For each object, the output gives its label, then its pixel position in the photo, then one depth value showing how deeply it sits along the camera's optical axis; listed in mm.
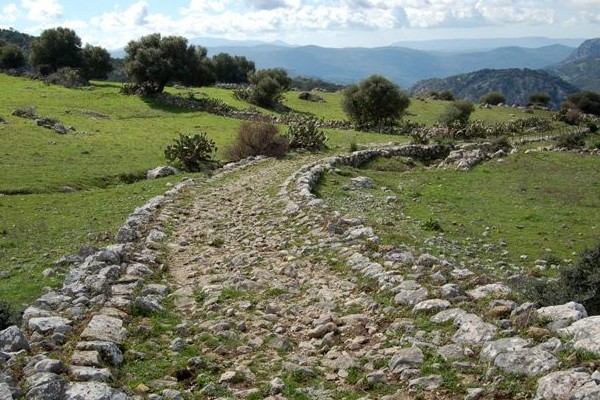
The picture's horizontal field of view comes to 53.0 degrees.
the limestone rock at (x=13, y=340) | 8070
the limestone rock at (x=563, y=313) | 7785
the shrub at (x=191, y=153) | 31734
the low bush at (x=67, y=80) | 69000
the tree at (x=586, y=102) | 78812
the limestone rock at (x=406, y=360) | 7754
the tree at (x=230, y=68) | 99438
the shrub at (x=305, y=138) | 38875
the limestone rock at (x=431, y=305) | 9406
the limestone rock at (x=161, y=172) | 29389
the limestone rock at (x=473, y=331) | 8045
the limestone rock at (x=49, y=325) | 8894
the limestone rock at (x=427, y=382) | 7148
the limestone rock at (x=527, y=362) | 6785
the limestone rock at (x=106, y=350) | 8109
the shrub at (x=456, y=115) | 54900
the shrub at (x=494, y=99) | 85250
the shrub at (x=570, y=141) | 44719
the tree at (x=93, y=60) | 88375
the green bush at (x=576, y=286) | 9891
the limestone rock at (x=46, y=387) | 6746
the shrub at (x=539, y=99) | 90012
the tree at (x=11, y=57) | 89812
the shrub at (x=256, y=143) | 34719
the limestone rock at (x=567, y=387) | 5945
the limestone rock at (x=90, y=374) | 7234
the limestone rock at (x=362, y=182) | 26798
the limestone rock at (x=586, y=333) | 6941
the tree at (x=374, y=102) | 53469
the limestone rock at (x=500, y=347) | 7391
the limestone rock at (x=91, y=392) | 6723
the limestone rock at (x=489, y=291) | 9570
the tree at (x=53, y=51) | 84500
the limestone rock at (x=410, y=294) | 9961
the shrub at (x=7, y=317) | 10453
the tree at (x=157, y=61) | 62281
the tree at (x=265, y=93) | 64188
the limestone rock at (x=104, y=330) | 8703
